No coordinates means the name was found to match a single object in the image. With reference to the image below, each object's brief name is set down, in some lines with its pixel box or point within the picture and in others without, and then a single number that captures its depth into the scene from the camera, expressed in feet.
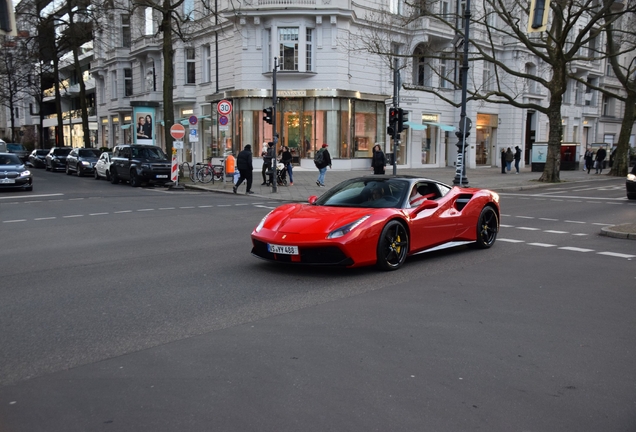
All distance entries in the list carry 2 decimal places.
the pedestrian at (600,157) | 119.24
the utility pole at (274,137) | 72.52
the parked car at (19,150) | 166.91
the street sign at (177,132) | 83.82
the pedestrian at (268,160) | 81.41
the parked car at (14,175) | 71.77
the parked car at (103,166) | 97.09
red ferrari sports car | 24.54
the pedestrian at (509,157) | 116.47
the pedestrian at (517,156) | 117.91
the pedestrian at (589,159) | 125.09
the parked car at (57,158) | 126.52
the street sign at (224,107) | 78.84
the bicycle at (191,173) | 87.66
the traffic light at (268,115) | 76.09
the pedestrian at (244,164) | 71.77
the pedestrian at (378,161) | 79.97
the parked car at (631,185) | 63.10
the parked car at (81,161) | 109.40
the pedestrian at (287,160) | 83.35
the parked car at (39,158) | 146.20
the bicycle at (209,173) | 87.86
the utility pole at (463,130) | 76.52
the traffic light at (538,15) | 37.14
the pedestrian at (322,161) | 79.20
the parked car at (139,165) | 84.79
